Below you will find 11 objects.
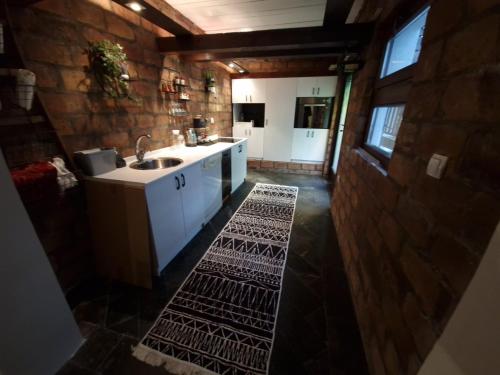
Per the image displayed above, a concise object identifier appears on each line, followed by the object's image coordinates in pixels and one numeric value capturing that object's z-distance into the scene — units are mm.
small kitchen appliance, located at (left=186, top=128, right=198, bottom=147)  3005
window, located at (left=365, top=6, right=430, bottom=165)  1399
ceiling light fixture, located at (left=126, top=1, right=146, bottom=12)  1594
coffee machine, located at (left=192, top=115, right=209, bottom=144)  3223
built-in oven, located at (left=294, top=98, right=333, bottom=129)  4316
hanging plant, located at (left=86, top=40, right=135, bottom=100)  1608
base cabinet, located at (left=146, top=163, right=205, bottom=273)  1646
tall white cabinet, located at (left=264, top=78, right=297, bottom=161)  4367
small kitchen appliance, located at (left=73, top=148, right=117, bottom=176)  1562
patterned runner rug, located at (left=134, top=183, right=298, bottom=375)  1235
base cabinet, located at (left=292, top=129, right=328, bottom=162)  4539
